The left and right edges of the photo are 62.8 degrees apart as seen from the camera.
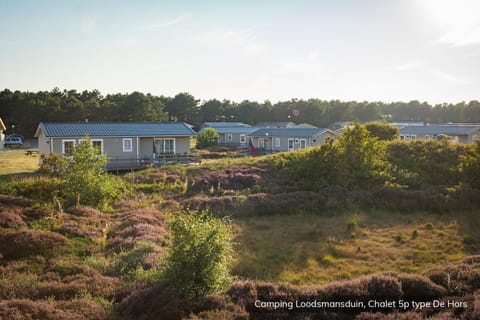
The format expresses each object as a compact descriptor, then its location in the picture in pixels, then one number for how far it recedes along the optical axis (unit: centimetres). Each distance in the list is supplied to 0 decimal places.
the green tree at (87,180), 1767
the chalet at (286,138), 4622
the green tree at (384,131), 3575
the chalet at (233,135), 6450
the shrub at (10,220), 1302
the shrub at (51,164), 1944
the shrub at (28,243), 1069
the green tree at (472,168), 1889
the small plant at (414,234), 1419
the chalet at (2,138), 5219
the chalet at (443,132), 5088
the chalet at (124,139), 3073
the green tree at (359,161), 2186
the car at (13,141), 5702
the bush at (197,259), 783
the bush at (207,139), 5847
